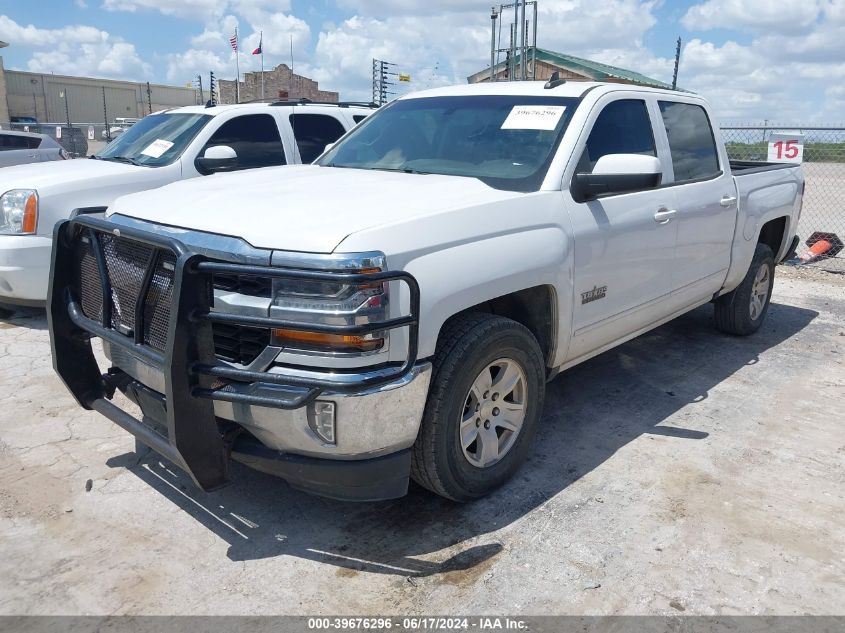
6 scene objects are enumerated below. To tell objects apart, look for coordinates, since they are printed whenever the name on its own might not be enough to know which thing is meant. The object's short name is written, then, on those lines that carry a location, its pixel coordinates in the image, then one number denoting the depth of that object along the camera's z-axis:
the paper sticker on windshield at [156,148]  6.80
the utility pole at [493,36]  15.67
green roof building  13.80
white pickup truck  2.66
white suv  5.92
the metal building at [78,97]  46.66
